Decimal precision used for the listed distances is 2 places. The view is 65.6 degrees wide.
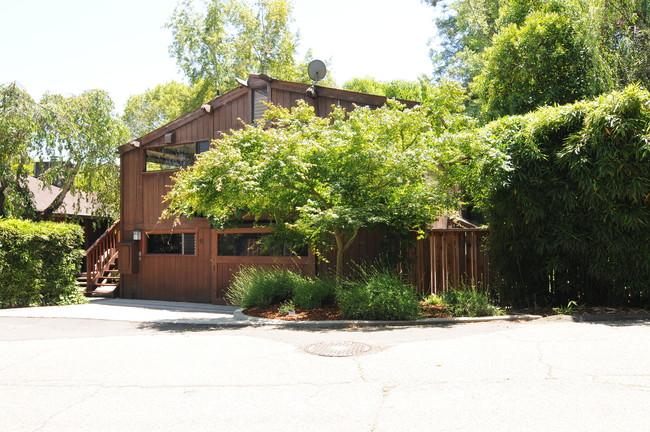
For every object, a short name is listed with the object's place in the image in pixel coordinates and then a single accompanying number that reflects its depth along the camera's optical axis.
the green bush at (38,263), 12.72
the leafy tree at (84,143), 15.91
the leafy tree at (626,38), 14.83
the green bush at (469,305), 8.88
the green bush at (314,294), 9.72
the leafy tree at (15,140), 14.94
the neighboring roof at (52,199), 17.81
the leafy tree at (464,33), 21.39
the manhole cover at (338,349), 6.28
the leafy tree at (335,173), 9.15
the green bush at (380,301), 8.62
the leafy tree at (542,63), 13.66
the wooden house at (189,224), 12.88
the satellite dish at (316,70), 13.02
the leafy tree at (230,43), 29.11
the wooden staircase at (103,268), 15.99
